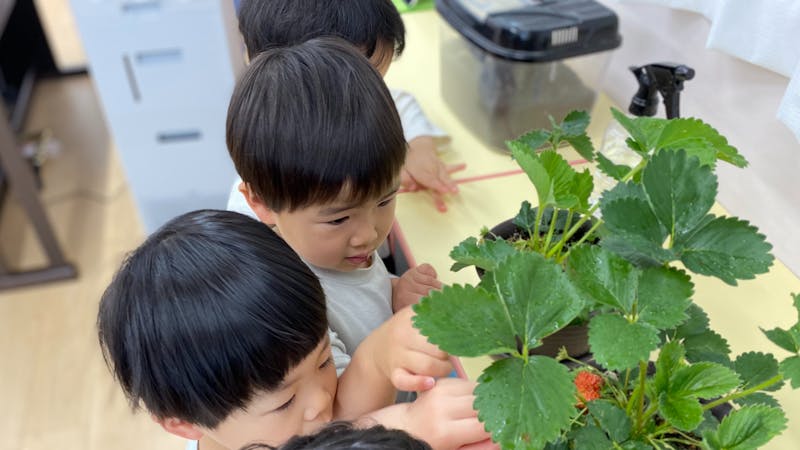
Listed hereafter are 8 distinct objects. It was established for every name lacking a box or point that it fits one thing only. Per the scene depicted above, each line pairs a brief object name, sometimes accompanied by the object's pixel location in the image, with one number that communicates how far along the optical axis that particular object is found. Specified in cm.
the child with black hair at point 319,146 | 74
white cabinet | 184
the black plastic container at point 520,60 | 114
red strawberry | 58
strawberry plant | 43
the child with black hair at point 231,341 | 62
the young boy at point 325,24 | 93
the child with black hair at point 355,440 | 46
